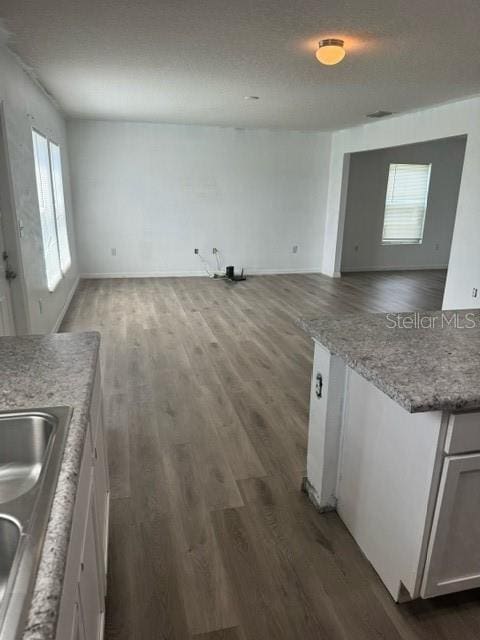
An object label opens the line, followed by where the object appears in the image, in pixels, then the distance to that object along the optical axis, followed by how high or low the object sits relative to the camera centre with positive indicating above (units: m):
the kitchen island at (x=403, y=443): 1.39 -0.85
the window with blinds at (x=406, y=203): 8.27 -0.09
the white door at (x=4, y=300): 2.88 -0.71
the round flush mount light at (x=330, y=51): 2.97 +0.94
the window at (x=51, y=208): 4.30 -0.18
